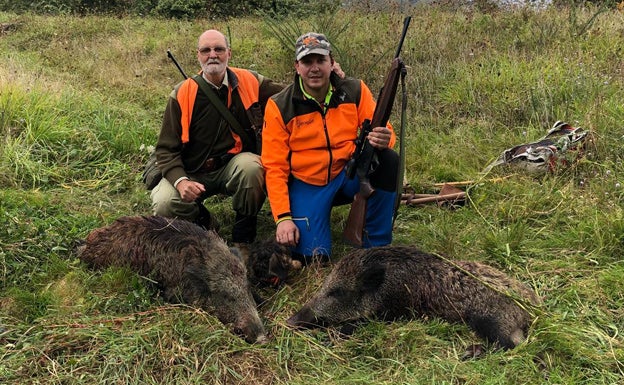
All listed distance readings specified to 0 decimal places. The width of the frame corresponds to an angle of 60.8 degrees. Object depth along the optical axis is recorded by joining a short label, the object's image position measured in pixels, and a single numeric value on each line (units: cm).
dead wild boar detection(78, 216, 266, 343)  358
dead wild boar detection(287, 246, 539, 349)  340
